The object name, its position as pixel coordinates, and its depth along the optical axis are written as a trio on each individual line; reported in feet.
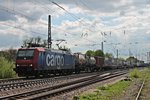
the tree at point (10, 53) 272.84
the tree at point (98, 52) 451.12
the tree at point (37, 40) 319.06
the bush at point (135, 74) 162.73
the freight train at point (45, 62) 118.42
